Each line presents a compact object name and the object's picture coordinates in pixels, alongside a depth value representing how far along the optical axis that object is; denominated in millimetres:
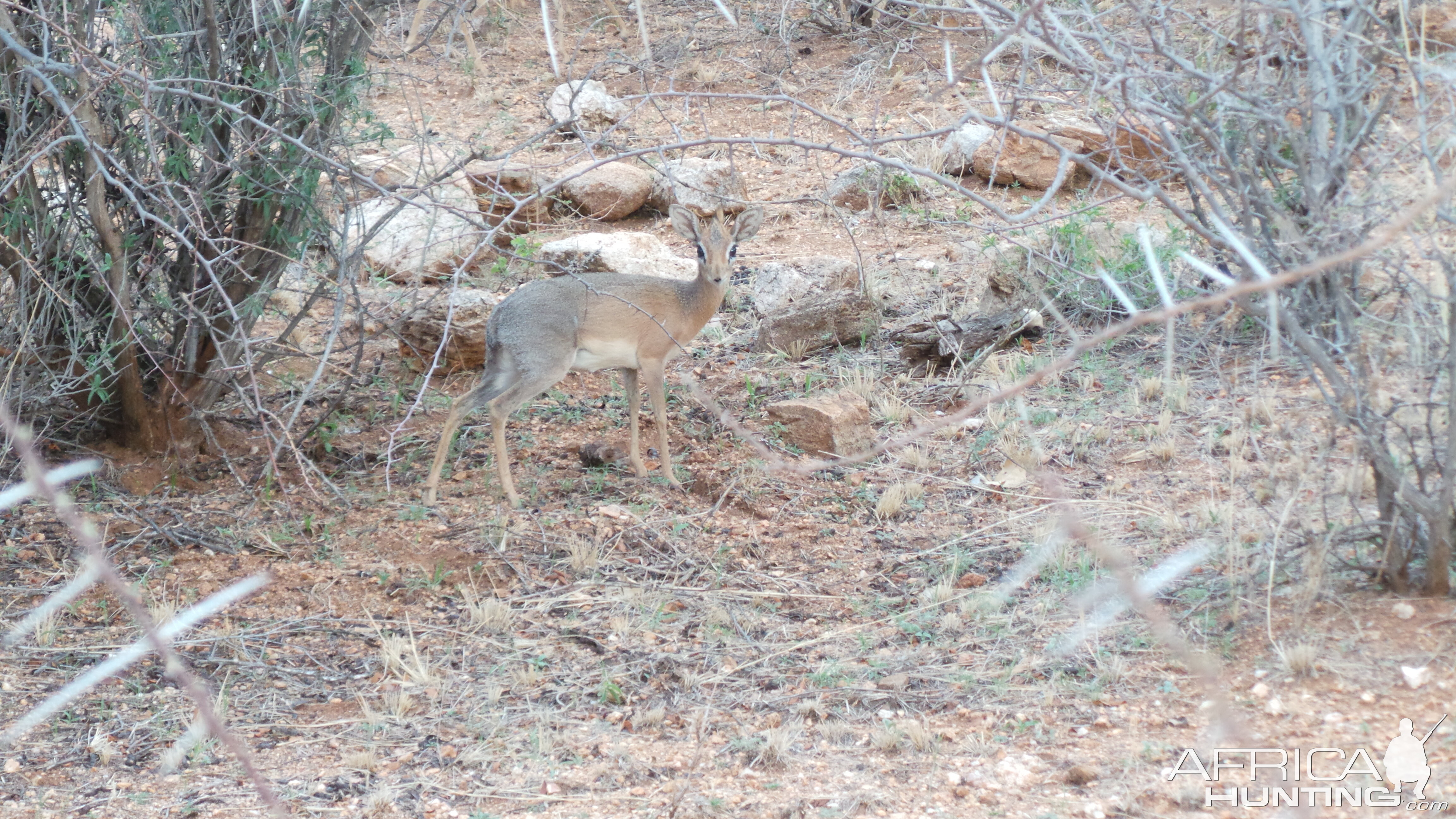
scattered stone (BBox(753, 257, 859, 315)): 17219
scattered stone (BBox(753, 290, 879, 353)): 15977
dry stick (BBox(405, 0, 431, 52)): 14906
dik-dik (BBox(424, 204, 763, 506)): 13078
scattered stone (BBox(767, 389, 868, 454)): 13180
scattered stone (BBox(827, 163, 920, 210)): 20109
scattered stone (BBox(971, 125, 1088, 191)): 20656
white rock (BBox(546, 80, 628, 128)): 22641
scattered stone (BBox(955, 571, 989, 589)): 10062
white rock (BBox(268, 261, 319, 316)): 12758
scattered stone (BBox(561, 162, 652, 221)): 20797
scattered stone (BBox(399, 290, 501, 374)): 14742
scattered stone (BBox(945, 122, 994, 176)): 20734
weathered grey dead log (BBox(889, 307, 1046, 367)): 15336
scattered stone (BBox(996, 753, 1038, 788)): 7086
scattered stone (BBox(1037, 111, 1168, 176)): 19625
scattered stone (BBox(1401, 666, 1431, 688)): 7234
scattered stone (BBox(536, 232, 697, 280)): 17031
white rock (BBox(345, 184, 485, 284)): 17094
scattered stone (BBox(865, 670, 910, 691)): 8398
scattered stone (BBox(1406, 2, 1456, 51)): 16672
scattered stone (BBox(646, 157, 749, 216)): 20000
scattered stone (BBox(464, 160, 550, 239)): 18641
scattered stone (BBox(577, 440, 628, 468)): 13422
